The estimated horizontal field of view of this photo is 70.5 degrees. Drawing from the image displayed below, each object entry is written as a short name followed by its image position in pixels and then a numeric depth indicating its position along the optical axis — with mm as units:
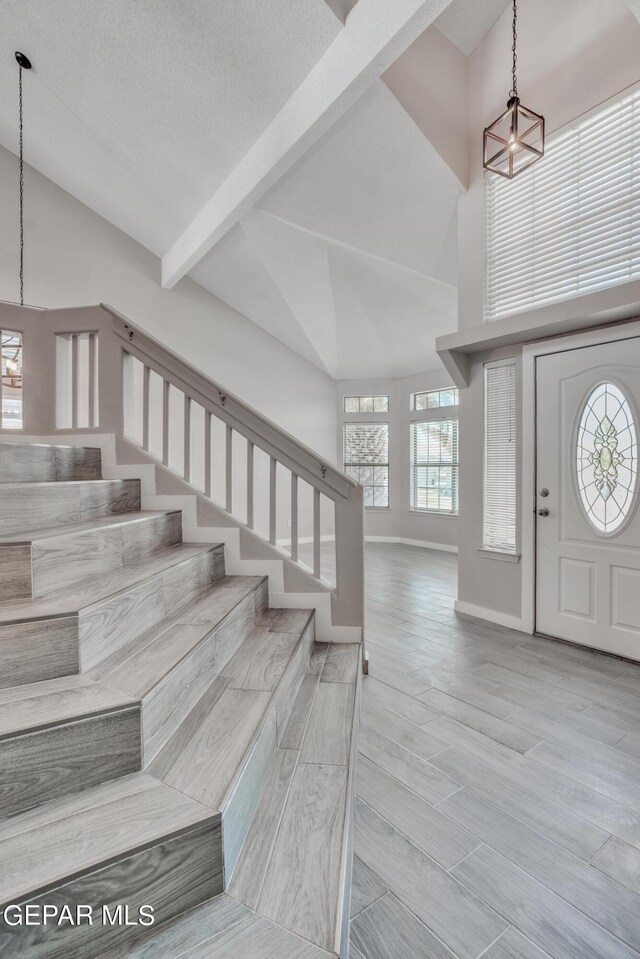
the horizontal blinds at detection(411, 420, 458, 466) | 6773
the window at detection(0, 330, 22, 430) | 4325
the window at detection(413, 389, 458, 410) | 6734
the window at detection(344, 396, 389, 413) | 7582
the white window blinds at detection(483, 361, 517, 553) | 3473
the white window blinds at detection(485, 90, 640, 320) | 2721
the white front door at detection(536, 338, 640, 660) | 2846
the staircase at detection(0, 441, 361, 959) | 954
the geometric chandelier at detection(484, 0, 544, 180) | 2209
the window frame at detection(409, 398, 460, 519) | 6703
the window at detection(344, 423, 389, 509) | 7594
